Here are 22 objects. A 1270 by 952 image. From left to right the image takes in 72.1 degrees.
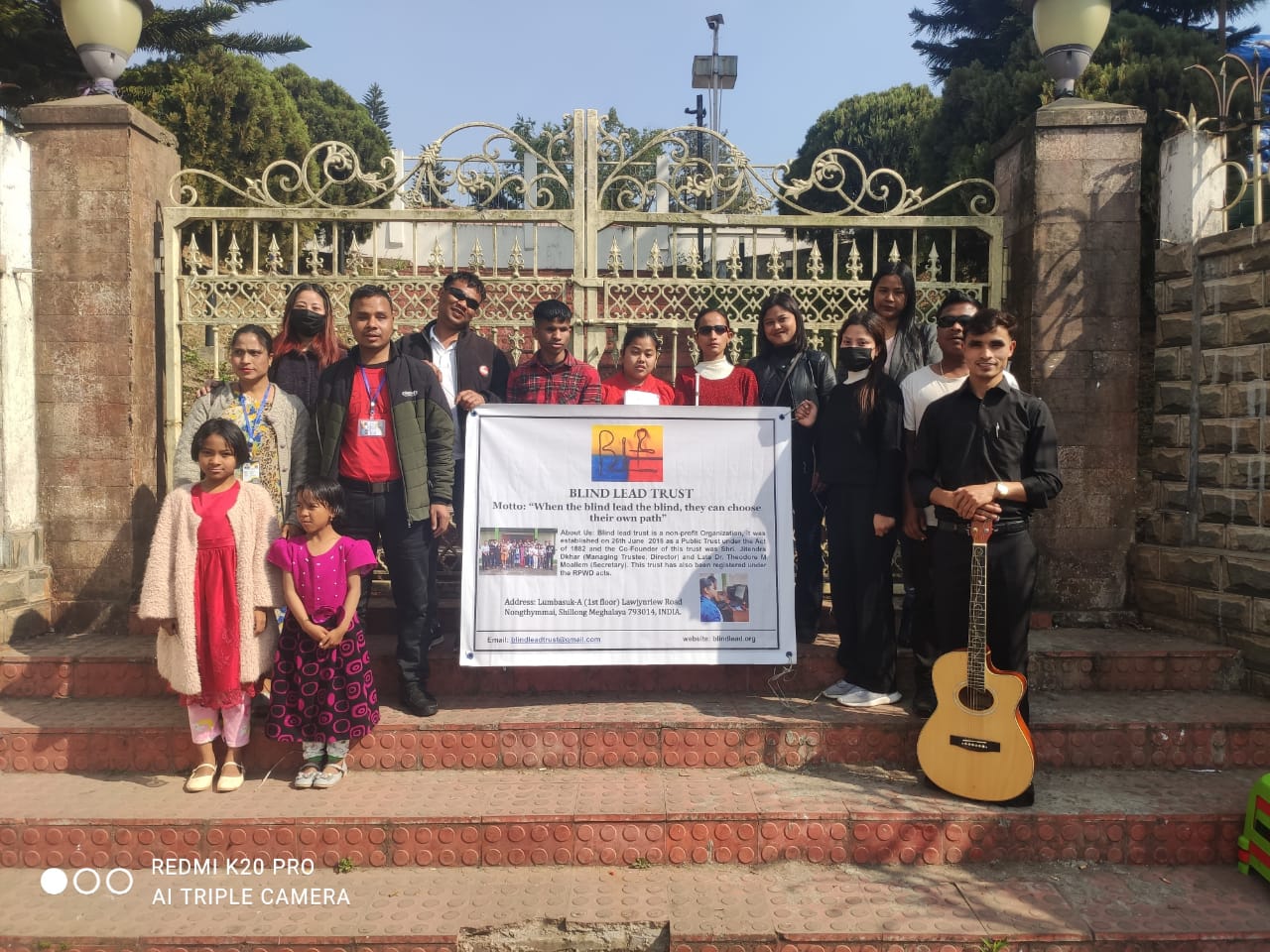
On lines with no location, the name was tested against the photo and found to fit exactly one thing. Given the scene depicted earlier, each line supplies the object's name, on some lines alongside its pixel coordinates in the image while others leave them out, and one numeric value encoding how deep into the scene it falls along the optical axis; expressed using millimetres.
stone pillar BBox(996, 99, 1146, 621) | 5043
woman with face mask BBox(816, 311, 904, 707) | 4062
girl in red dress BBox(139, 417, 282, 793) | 3711
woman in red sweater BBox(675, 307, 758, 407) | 4504
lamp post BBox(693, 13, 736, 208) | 17109
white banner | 4145
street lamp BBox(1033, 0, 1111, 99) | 4934
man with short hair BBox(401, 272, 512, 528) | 4438
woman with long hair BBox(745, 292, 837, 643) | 4516
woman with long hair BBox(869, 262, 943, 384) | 4484
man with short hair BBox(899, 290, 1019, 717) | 3998
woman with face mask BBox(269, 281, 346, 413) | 4441
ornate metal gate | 5195
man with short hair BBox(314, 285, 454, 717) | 4055
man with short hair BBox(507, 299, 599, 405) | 4500
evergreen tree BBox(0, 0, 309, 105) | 9930
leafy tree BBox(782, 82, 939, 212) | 18672
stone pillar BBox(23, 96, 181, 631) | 5047
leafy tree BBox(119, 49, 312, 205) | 12352
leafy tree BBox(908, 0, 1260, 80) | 14875
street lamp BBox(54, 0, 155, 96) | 4992
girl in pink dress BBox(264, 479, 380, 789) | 3717
